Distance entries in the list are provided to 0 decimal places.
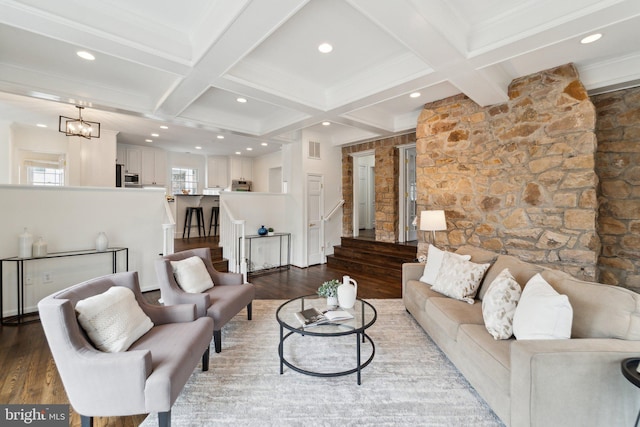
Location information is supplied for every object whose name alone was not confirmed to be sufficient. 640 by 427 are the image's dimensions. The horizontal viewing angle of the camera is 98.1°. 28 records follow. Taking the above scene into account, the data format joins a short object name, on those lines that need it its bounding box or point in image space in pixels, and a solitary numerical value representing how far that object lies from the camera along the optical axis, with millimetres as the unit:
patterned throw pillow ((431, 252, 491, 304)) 2594
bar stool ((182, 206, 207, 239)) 7039
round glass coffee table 2047
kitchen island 7145
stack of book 2212
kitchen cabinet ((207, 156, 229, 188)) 8219
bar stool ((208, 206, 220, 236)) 7438
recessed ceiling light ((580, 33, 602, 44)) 2496
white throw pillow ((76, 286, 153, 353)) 1604
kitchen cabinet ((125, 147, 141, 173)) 6844
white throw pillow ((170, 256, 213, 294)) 2705
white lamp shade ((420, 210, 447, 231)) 3891
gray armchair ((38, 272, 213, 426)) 1432
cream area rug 1727
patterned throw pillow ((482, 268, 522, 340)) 1873
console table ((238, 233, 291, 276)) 5395
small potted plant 2475
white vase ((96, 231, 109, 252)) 3763
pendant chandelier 4113
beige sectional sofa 1383
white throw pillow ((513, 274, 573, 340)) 1565
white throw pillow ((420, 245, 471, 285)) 3039
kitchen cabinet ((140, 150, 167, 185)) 7086
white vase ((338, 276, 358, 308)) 2398
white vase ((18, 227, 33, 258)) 3229
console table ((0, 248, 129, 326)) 3129
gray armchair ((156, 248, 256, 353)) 2459
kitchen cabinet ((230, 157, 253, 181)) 8500
